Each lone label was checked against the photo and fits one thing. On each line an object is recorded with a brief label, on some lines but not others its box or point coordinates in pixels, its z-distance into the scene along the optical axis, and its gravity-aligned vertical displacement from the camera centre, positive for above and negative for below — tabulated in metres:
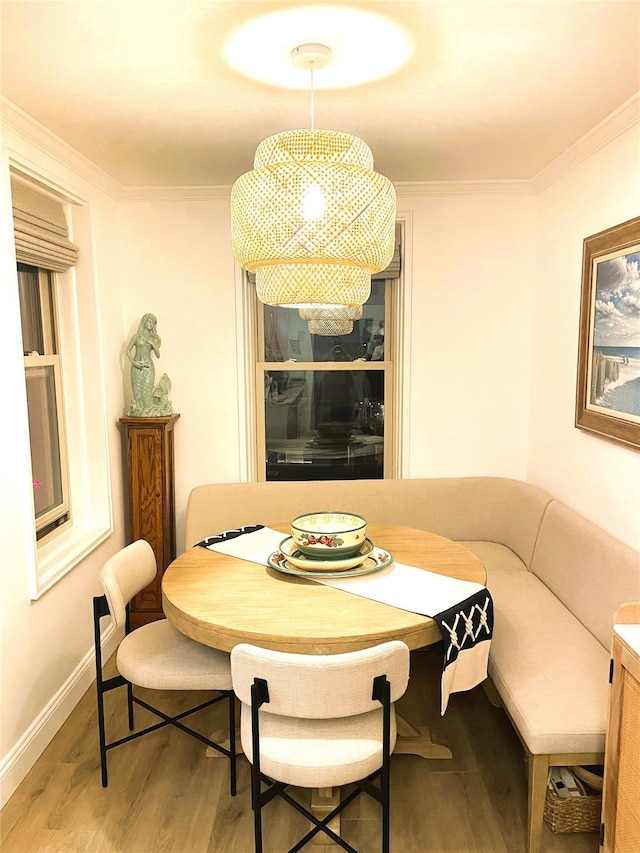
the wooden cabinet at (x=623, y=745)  1.69 -1.09
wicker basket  2.04 -1.49
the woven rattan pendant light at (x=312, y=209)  1.84 +0.42
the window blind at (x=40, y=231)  2.54 +0.53
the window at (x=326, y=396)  3.87 -0.28
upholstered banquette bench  1.96 -1.02
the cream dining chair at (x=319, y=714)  1.65 -0.97
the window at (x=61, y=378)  2.78 -0.11
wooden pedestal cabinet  3.44 -0.76
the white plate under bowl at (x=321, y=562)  2.31 -0.78
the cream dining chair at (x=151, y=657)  2.17 -1.07
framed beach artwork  2.49 +0.05
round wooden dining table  1.87 -0.82
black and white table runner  1.99 -0.82
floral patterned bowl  2.35 -0.70
